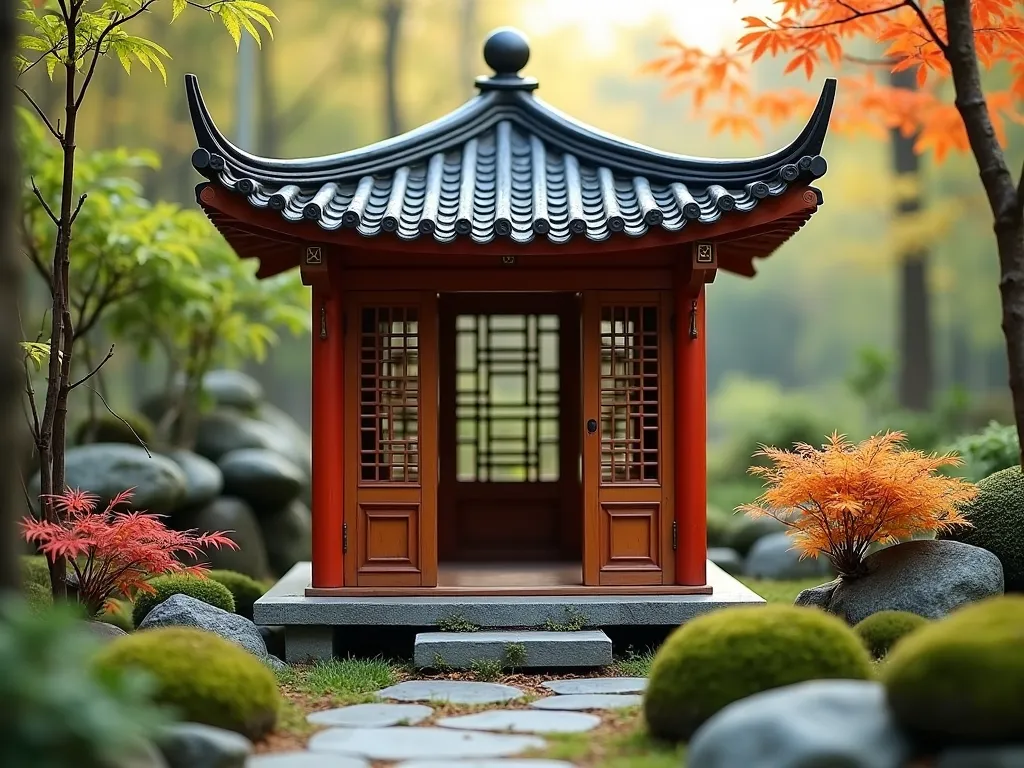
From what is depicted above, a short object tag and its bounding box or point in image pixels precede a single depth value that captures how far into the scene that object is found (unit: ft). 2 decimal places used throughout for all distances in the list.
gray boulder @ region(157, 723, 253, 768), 15.55
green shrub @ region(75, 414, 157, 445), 40.14
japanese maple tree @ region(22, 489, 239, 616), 23.98
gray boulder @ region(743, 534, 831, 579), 41.37
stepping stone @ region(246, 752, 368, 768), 17.16
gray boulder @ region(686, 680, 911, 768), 14.47
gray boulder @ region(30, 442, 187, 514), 36.45
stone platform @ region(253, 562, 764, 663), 26.18
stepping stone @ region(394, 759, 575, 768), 17.30
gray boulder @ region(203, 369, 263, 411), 49.66
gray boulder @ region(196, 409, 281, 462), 45.65
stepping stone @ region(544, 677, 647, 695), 23.03
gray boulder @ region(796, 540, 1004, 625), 25.84
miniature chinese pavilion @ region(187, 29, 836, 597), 25.59
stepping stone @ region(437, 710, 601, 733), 19.81
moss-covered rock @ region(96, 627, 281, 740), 17.38
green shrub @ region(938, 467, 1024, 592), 28.14
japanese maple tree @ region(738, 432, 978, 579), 26.27
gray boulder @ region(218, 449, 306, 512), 43.55
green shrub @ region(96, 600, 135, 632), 25.71
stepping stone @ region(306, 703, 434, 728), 20.24
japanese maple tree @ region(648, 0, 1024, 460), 22.99
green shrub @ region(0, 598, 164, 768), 11.99
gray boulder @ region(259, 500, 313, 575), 44.88
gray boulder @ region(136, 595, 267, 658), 24.53
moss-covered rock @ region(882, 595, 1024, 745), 14.53
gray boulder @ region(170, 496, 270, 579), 40.81
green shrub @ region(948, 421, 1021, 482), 34.50
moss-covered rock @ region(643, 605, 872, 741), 18.01
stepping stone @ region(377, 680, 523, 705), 22.22
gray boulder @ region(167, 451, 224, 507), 40.70
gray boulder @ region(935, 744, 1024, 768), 14.19
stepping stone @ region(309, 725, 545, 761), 18.10
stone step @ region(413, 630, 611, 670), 24.85
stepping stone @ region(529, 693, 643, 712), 21.63
